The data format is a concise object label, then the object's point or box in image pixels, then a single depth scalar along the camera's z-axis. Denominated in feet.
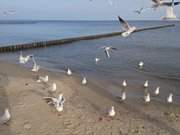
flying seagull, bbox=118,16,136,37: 22.79
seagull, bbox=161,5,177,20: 12.75
